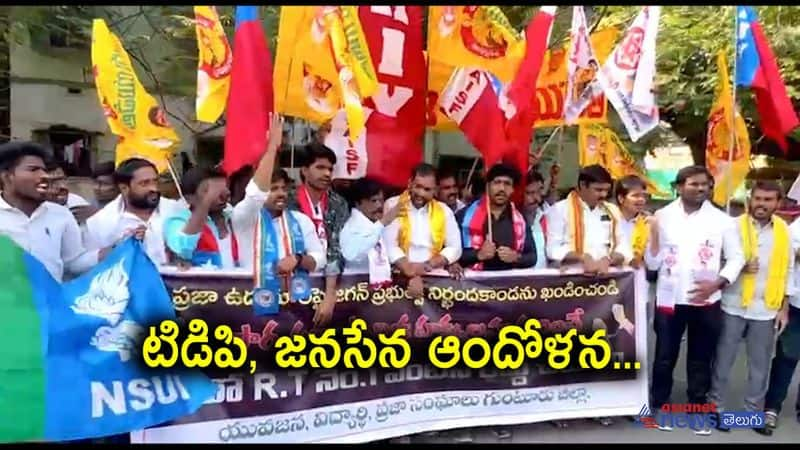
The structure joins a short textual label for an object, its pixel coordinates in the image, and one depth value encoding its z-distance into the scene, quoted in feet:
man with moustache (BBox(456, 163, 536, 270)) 15.62
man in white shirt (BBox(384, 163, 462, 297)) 14.84
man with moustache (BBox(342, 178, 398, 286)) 14.34
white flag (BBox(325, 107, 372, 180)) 16.60
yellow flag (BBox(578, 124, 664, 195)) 21.12
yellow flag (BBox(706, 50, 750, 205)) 17.28
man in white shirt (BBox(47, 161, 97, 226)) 12.90
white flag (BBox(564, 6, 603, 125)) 17.40
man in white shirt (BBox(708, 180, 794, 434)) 16.28
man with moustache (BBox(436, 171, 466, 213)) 18.09
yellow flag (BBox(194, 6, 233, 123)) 14.40
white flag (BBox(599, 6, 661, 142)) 17.08
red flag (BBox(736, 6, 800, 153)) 16.88
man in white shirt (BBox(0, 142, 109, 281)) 12.16
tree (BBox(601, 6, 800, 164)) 32.86
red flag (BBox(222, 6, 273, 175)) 13.11
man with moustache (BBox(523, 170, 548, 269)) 16.31
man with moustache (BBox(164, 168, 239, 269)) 12.97
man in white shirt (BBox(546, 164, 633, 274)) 16.21
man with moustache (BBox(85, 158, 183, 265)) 13.14
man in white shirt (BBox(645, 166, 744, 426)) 16.11
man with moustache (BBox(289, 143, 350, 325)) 14.37
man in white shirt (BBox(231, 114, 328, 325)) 12.98
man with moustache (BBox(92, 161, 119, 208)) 17.51
